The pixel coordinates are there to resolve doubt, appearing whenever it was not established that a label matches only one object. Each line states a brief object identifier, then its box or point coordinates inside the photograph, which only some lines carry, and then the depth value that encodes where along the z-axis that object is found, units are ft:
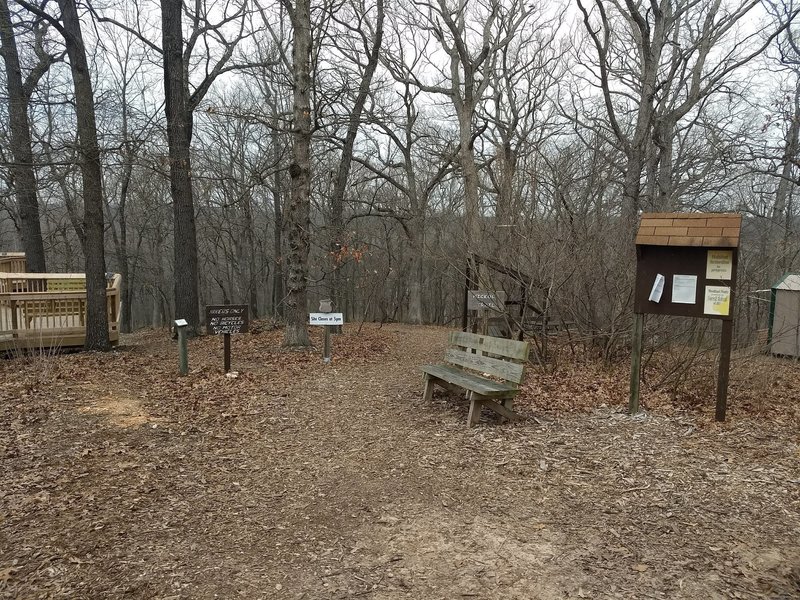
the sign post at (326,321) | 29.48
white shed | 43.50
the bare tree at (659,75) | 39.78
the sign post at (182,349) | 25.50
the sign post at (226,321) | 26.66
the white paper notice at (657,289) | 19.67
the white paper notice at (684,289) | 19.44
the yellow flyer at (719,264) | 18.88
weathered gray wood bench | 19.21
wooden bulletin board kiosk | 18.86
